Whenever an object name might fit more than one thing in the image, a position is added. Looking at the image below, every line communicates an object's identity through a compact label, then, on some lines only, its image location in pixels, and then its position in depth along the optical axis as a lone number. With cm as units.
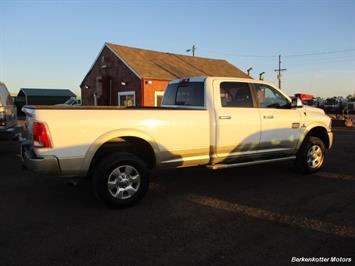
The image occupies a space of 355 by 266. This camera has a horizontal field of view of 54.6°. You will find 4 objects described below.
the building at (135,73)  2472
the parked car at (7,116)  870
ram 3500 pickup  468
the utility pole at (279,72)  5575
